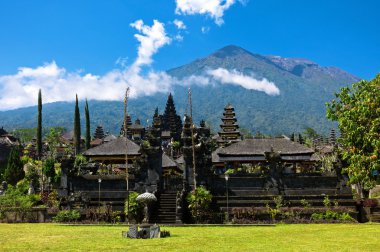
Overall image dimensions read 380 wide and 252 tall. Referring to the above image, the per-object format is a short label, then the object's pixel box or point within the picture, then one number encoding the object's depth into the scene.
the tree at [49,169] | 49.47
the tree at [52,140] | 76.28
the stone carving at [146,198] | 24.20
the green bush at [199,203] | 30.55
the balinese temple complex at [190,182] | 32.47
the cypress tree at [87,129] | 75.69
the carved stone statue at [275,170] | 33.59
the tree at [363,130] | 25.45
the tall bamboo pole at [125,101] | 24.89
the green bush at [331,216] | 30.30
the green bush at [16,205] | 31.83
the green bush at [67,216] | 30.97
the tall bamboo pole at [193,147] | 32.96
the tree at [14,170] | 56.78
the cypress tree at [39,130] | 70.44
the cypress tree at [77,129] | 76.00
